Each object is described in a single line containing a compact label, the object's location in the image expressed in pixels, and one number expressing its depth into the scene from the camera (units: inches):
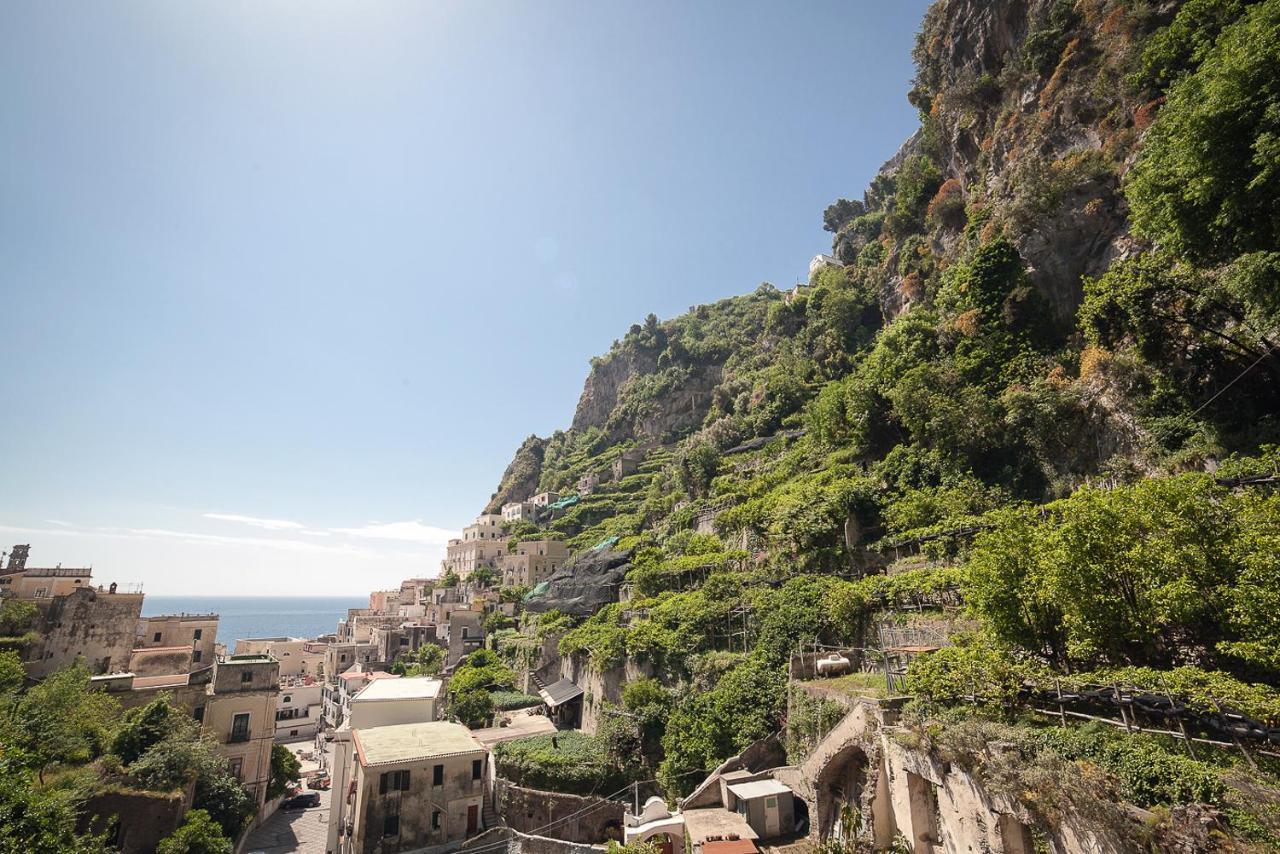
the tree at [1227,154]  567.5
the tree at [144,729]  1036.5
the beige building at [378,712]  1044.5
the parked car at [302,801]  1413.6
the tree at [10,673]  1157.1
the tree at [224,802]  1074.7
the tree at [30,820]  650.8
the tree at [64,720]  964.0
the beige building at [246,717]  1249.4
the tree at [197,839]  916.6
